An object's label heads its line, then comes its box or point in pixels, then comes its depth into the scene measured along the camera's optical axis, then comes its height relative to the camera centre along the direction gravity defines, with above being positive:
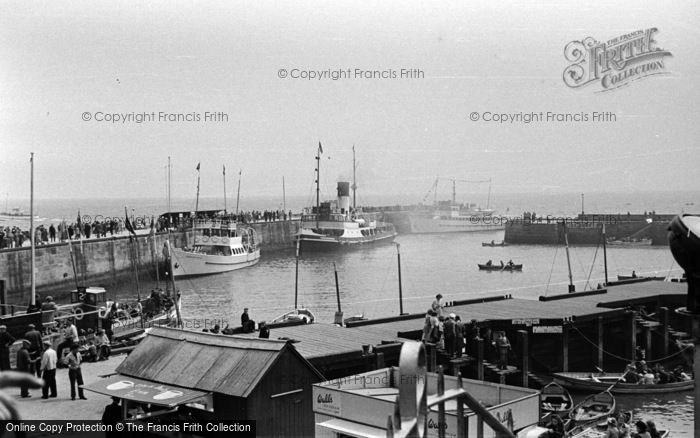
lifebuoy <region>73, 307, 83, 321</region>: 19.68 -2.91
